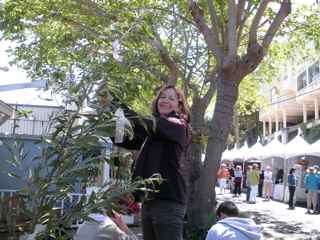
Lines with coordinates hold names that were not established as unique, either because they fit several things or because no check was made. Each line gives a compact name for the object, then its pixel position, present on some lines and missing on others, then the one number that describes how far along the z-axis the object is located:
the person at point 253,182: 22.05
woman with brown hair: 3.18
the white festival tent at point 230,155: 33.96
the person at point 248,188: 22.77
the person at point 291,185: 19.27
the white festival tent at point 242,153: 31.08
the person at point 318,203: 17.98
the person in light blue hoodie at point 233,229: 4.63
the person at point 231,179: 31.83
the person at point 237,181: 26.01
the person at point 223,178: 29.30
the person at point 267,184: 24.19
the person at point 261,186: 27.36
